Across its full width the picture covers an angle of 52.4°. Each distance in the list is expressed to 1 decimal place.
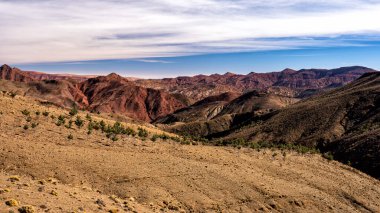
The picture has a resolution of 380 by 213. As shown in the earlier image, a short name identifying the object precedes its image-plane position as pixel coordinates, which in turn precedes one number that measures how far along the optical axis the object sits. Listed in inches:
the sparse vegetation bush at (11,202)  619.2
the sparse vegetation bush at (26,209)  604.9
